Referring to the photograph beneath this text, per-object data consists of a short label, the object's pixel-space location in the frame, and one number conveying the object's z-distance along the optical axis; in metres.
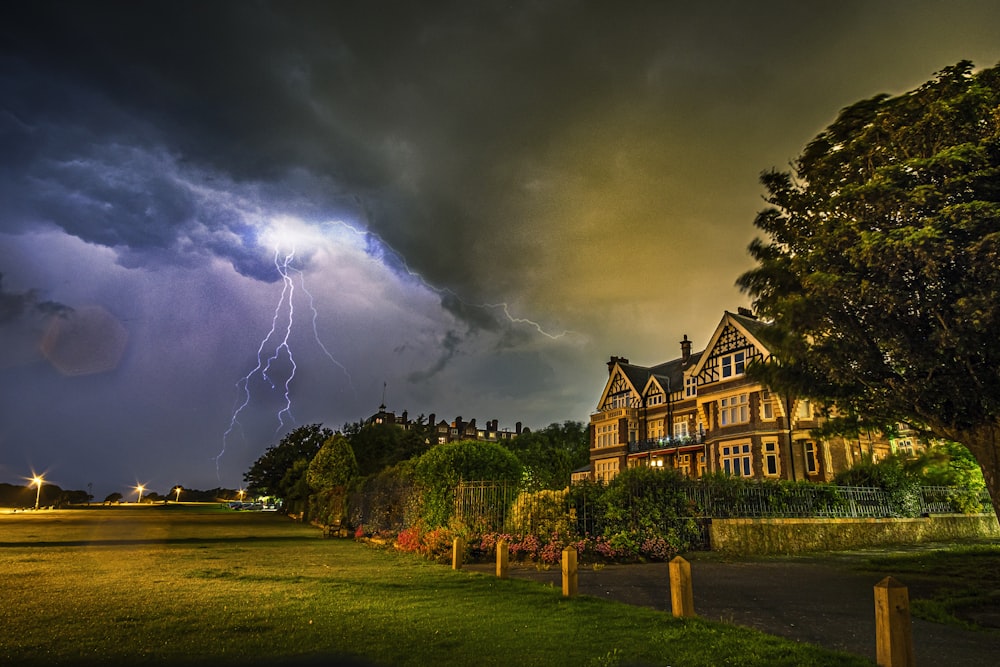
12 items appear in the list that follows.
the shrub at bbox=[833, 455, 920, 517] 23.30
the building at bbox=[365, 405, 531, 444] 139.25
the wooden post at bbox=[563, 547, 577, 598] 9.12
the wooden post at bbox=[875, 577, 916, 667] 4.84
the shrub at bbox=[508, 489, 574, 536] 15.02
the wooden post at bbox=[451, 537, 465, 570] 12.87
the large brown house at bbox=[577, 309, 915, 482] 33.81
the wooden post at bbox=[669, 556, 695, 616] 7.34
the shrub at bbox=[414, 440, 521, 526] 17.09
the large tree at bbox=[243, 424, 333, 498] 62.78
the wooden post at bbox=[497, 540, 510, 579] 11.34
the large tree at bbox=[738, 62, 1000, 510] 9.71
